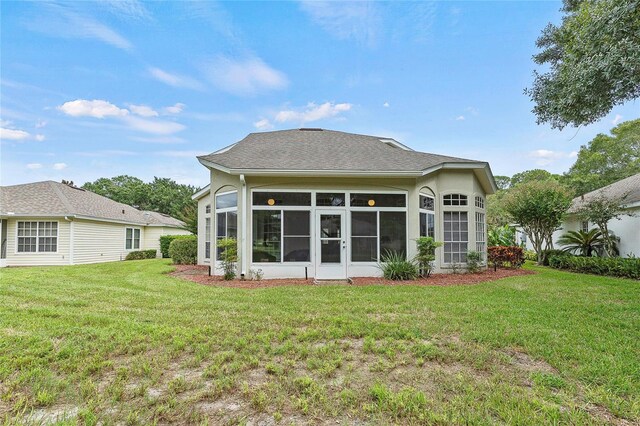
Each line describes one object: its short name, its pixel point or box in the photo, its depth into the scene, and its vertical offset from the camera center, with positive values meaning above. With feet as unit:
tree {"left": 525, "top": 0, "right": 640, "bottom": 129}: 21.48 +12.52
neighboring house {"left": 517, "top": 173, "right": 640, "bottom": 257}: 42.14 +1.66
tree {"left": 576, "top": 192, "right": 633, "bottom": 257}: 41.78 +2.45
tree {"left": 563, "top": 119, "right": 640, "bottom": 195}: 89.35 +21.25
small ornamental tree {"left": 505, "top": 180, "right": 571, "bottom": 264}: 46.09 +2.64
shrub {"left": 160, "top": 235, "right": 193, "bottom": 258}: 69.92 -2.60
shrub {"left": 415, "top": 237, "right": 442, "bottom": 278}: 33.45 -2.41
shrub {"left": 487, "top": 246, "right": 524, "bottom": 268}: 43.21 -3.50
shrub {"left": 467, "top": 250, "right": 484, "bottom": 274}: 37.27 -3.62
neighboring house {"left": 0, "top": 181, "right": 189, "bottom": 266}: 52.19 +0.83
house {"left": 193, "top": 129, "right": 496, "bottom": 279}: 33.17 +2.35
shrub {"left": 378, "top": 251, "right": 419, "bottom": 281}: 32.68 -3.93
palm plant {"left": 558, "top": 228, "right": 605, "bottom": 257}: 47.47 -1.76
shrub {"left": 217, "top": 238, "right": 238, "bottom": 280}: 32.68 -2.59
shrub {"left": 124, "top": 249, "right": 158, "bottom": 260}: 68.80 -5.20
